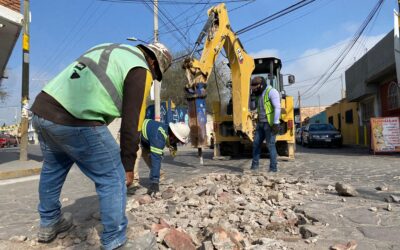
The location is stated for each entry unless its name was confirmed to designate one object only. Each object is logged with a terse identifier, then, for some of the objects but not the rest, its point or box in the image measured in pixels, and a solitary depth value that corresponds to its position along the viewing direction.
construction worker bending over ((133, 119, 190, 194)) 6.15
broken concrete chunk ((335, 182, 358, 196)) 5.54
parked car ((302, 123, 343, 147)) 21.91
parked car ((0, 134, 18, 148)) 45.00
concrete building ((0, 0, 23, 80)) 11.09
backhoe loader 9.87
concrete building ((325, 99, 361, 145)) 26.34
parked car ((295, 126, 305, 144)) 25.94
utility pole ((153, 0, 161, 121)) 20.72
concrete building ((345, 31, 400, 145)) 17.36
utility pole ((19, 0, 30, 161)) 13.27
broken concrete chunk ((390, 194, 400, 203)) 5.00
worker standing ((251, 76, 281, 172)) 8.27
